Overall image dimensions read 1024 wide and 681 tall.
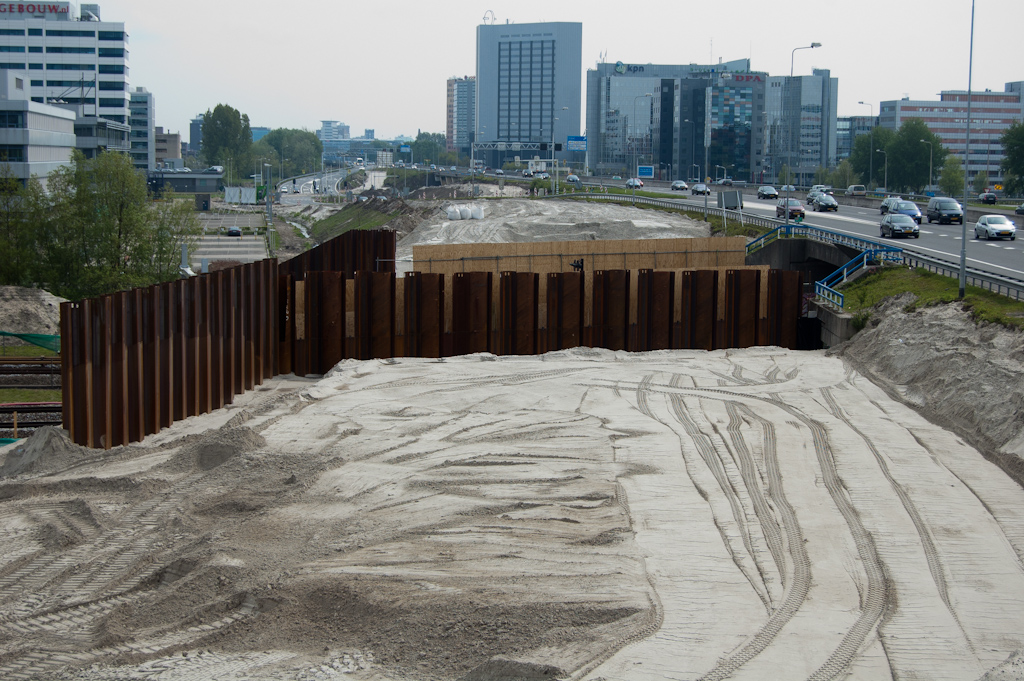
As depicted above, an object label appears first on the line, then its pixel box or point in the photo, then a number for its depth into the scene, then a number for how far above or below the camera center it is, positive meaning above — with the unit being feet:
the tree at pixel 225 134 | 630.74 +61.67
